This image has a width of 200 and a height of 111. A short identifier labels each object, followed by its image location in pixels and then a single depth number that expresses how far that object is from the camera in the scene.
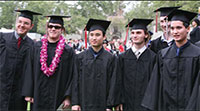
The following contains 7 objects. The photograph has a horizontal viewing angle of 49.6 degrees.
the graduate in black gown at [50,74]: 3.92
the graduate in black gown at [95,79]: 3.81
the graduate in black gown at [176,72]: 3.18
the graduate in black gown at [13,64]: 4.05
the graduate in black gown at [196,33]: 6.21
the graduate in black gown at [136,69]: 3.91
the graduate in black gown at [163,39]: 4.41
